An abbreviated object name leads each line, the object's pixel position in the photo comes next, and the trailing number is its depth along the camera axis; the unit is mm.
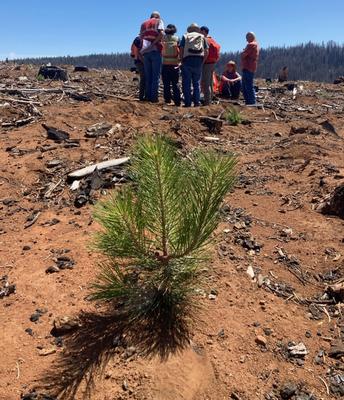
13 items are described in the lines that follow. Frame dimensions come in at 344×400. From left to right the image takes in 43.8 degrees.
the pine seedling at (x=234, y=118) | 9250
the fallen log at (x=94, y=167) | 5184
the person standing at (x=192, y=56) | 9586
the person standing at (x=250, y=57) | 11414
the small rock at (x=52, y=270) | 3473
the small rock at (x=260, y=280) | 3304
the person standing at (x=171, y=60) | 10258
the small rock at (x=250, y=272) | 3377
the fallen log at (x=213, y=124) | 8273
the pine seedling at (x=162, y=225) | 2262
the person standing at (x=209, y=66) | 10781
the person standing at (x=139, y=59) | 9867
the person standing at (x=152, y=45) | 9117
